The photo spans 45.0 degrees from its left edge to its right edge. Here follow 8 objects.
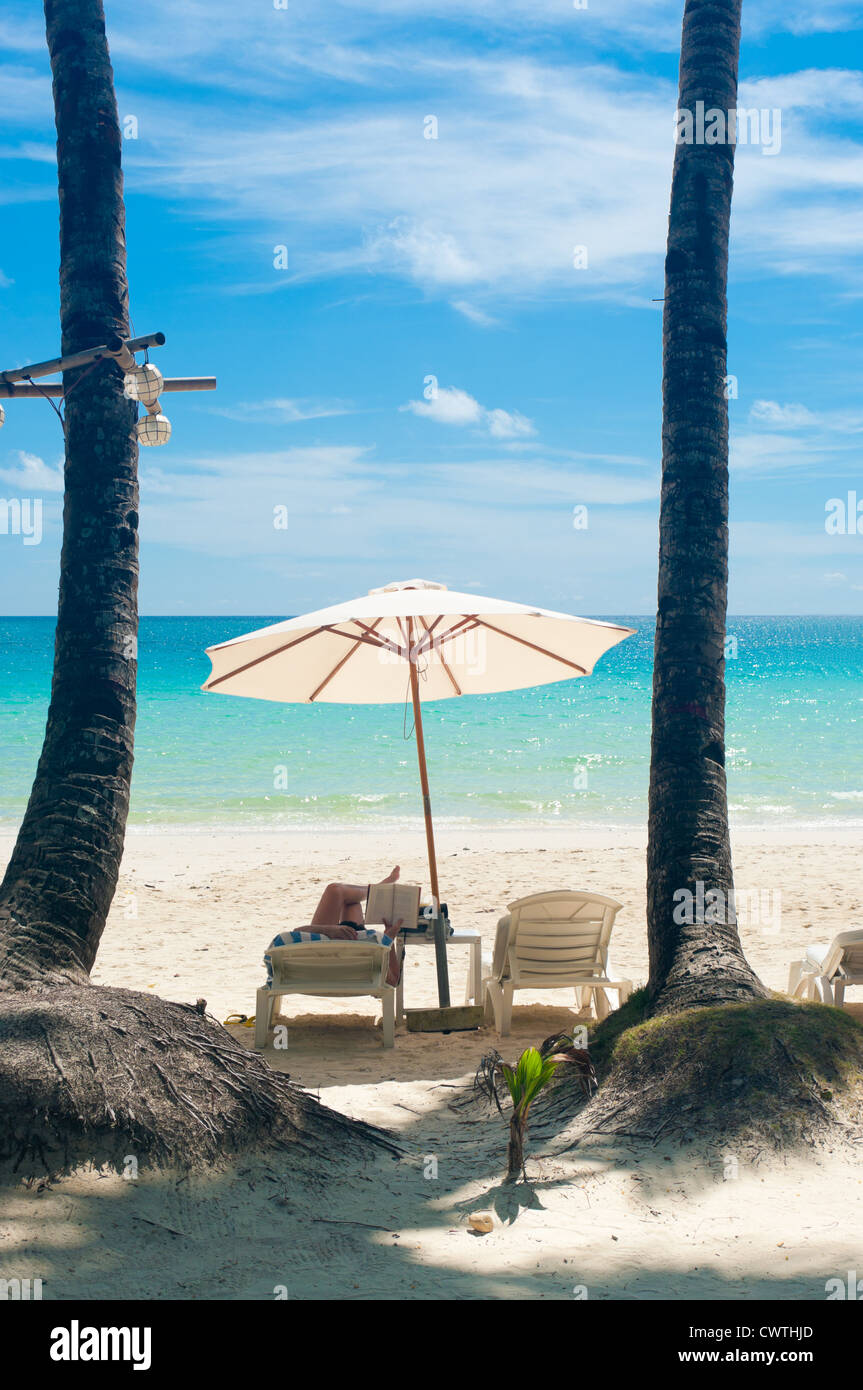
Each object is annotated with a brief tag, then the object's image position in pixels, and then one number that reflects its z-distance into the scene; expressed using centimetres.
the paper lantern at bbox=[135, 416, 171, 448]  672
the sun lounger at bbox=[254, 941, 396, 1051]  621
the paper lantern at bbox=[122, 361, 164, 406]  583
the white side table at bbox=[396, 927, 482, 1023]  700
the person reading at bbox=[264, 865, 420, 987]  642
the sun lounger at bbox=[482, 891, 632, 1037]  648
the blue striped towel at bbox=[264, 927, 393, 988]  625
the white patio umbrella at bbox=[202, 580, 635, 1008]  672
